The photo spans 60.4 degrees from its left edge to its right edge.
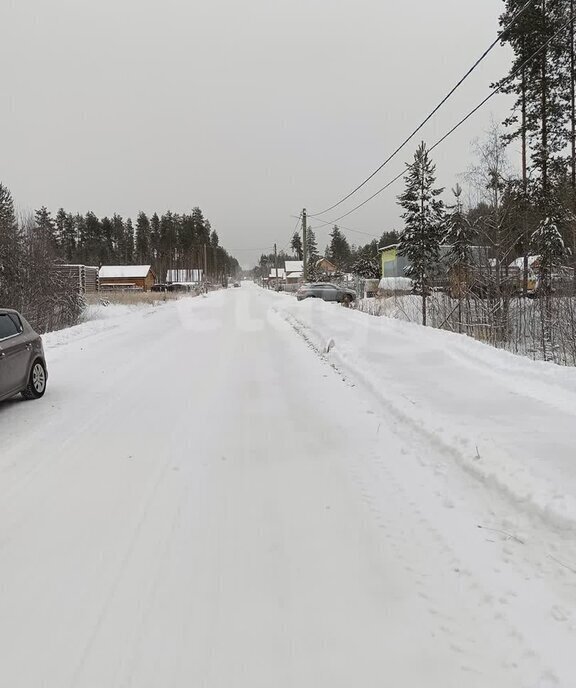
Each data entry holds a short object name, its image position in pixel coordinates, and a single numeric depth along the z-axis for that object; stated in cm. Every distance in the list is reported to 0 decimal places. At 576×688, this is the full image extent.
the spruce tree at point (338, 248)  13073
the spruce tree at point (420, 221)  2756
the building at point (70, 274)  2292
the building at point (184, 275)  10375
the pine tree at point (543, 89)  2062
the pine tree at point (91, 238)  11100
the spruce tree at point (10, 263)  1880
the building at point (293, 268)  12512
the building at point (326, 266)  11332
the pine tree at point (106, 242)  11381
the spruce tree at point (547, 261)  1510
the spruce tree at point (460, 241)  1683
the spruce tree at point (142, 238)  11188
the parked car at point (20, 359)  670
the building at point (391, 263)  5200
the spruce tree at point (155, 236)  11254
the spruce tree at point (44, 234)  2175
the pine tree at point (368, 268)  7575
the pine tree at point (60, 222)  10506
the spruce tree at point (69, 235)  10843
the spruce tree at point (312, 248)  11619
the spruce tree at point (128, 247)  11525
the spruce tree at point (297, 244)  14588
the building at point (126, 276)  8331
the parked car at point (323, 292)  3834
